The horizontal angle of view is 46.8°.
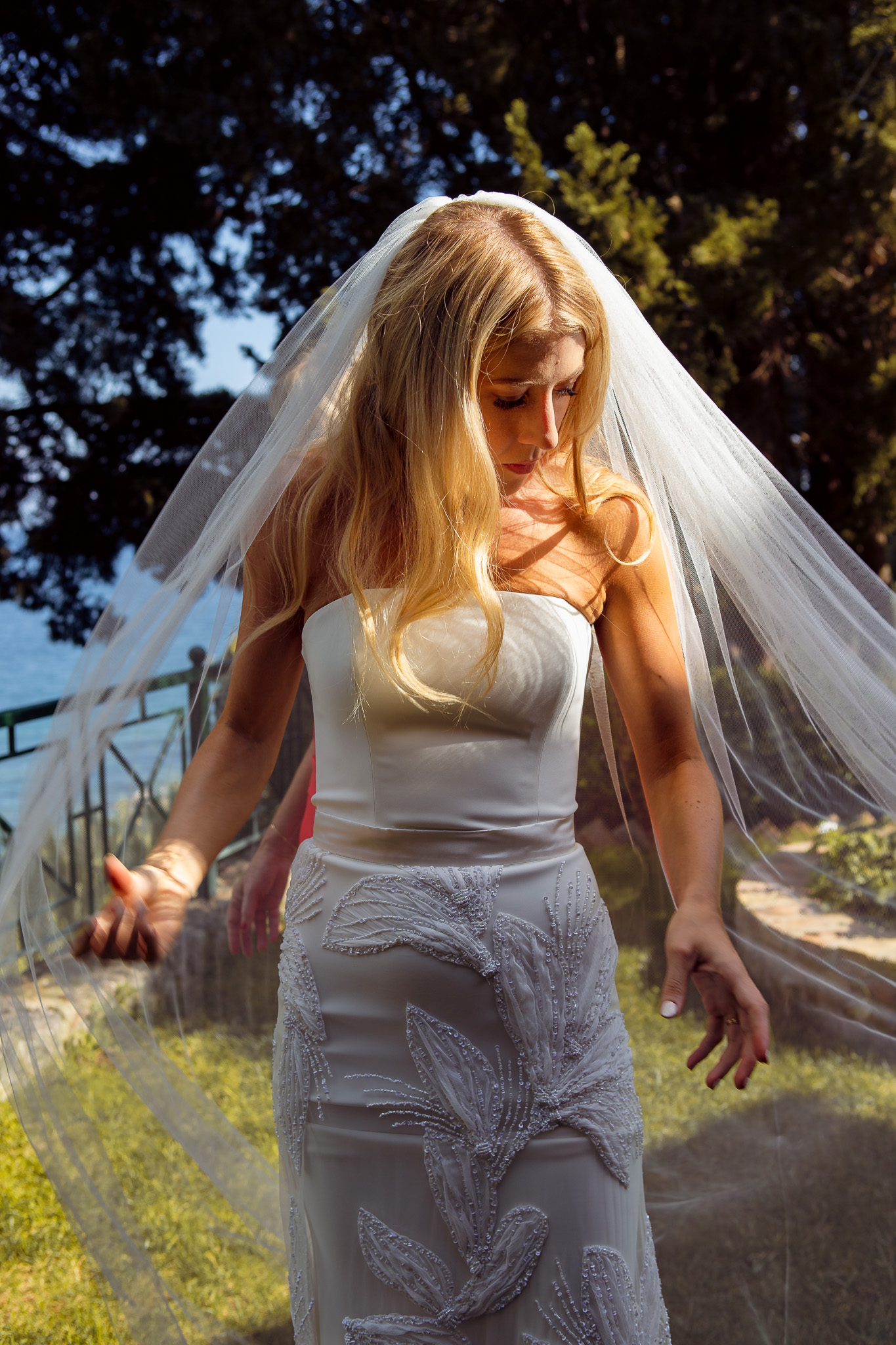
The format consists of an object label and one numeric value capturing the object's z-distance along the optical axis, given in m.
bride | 1.39
